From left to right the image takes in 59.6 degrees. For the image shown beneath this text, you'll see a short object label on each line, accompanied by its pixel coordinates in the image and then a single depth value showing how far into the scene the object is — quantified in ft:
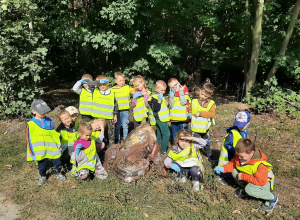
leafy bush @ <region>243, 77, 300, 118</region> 27.43
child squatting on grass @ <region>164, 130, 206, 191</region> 14.33
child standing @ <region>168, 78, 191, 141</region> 17.80
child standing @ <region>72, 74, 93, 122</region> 18.15
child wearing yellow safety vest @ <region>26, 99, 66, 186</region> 14.26
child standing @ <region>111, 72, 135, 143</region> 19.53
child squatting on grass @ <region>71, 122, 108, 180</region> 14.58
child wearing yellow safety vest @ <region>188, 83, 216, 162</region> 16.67
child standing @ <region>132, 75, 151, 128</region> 18.52
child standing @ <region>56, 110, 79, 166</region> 15.78
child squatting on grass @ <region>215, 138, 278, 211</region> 12.50
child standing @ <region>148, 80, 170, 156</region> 17.69
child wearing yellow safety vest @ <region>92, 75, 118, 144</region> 18.24
